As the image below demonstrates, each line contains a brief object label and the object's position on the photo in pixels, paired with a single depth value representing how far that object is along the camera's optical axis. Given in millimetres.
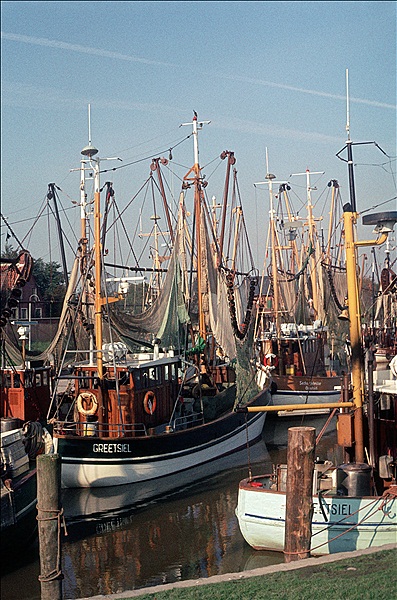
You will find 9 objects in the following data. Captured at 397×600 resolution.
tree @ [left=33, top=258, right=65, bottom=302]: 39606
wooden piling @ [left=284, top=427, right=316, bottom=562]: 10641
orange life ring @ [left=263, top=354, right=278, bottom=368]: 32219
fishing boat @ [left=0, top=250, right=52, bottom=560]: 13719
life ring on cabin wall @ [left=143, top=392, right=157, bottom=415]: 20781
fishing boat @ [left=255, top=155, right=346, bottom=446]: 30281
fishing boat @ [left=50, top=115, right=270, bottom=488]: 19438
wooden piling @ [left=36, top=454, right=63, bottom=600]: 9516
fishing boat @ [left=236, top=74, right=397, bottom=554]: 12258
